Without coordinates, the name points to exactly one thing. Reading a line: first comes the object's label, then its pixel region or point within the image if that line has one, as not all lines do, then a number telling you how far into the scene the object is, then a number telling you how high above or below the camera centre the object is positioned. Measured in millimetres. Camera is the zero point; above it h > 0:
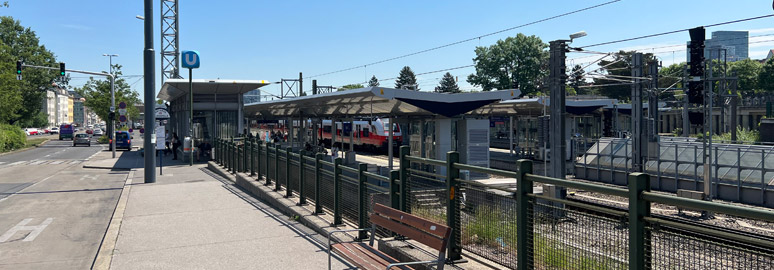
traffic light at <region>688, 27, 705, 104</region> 20828 +2109
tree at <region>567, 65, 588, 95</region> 93069 +5512
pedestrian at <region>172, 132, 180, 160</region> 30469 -736
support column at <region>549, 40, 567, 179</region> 17469 +622
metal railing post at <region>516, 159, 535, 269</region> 5328 -834
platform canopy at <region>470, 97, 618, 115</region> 25906 +928
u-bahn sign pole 24497 +2683
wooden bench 5531 -1067
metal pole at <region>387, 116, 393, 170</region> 20141 -466
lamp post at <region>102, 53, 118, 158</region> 33594 +580
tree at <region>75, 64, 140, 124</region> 61884 +3801
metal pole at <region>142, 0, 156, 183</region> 18297 +1226
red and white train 39656 -416
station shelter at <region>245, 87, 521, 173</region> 17891 +565
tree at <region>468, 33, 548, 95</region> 72625 +7593
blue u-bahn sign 24422 +2842
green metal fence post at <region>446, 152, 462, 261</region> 6406 -860
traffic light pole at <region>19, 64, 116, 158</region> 32931 +3206
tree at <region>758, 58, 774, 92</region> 75075 +6122
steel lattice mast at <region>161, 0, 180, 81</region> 42500 +6150
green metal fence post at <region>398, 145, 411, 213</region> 7242 -644
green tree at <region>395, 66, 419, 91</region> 118188 +10171
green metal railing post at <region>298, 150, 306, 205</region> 11500 -955
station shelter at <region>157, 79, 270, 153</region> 26719 +1152
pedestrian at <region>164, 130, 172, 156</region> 36750 -815
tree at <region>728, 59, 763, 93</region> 82062 +6943
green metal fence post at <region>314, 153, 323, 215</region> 10469 -991
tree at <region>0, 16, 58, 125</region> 63438 +7415
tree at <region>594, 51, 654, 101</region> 77312 +5189
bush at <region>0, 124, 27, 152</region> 42406 -572
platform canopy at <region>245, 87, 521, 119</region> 17016 +862
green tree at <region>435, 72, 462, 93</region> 110875 +8377
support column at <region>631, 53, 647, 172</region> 21928 +323
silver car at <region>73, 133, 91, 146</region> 52309 -820
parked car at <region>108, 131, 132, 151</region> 43969 -772
